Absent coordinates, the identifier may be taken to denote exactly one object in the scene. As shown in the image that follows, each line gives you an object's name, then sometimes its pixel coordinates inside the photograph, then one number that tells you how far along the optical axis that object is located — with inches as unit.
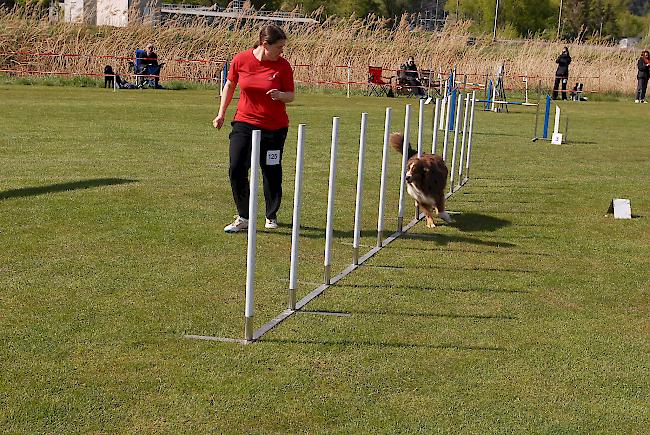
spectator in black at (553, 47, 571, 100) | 1332.4
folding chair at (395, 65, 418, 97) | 1326.3
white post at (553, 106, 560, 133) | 713.0
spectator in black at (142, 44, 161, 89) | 1253.7
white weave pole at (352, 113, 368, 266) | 265.0
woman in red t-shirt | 305.0
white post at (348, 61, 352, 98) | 1328.0
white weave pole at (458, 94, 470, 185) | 454.0
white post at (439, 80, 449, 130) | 766.8
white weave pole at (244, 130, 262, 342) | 194.5
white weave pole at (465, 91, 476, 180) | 472.6
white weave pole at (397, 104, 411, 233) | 312.0
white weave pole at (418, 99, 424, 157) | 335.9
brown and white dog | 345.1
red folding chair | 1305.4
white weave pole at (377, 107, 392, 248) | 288.7
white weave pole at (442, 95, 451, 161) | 401.8
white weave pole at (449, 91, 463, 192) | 419.1
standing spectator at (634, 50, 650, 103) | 1383.1
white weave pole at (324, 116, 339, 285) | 242.1
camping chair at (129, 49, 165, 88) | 1258.6
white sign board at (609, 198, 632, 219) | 391.9
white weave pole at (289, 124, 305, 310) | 218.4
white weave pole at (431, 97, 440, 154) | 379.9
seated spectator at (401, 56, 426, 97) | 1320.1
